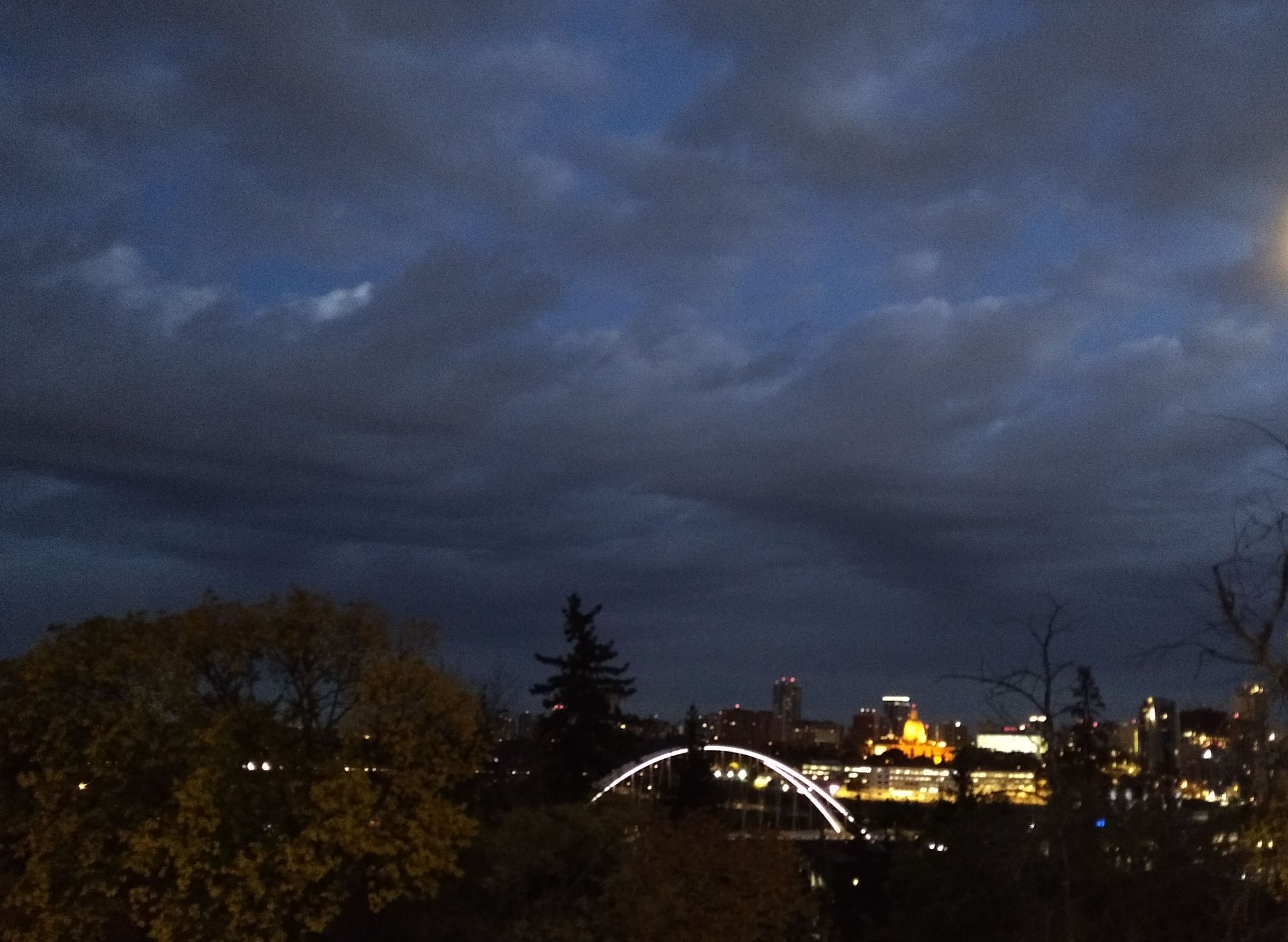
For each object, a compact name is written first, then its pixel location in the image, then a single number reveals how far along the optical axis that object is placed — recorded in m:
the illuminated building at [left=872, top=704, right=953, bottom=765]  68.47
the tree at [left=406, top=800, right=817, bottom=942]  22.12
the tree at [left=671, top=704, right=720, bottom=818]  51.06
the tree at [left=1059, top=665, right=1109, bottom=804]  22.58
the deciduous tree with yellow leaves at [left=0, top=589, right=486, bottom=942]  22.61
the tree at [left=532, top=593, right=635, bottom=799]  56.66
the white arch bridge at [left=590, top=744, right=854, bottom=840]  54.72
